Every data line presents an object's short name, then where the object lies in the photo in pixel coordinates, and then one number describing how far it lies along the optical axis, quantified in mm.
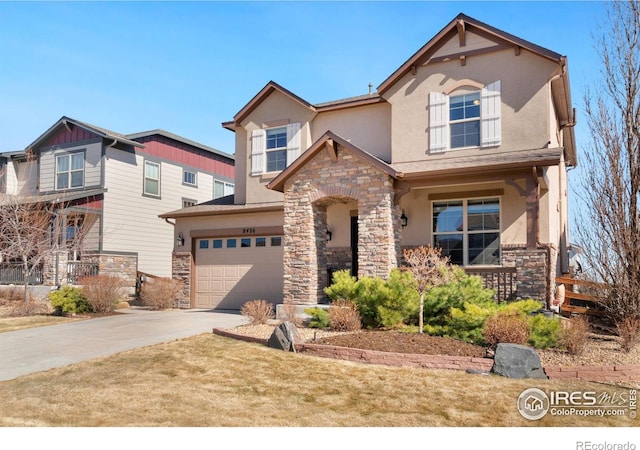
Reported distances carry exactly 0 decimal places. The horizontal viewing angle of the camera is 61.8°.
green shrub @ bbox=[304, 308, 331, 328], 11872
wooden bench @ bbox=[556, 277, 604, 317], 11516
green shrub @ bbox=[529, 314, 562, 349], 9141
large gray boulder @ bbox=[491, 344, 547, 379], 8008
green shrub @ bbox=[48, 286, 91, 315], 15641
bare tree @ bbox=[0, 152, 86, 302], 19703
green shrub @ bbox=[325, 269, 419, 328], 11164
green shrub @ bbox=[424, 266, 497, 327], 11117
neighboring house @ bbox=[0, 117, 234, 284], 22250
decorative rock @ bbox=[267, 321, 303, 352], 9953
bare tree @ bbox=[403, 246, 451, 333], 10711
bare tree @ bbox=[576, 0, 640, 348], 10703
